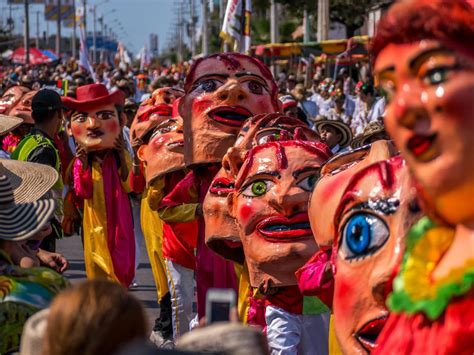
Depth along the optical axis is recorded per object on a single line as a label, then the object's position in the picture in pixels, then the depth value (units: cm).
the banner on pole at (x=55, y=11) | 9000
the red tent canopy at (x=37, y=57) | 5303
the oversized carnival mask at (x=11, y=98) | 1162
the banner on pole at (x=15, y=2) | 8778
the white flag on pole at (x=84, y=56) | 2482
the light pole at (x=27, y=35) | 5470
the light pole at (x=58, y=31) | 7818
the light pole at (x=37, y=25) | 10594
